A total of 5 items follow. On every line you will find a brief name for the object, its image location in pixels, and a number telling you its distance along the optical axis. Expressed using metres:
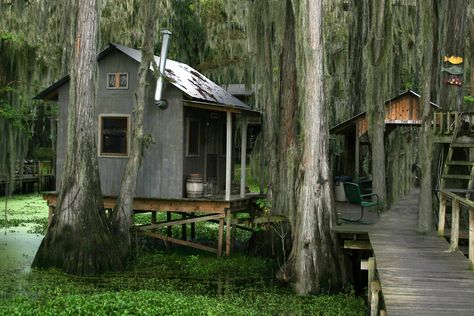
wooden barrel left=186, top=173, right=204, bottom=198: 16.12
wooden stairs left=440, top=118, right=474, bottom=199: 12.19
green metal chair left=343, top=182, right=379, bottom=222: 13.61
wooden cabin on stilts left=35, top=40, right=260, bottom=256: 16.05
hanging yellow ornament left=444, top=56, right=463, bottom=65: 13.51
